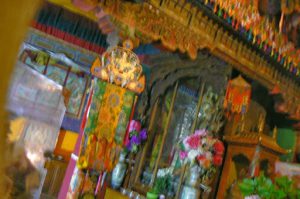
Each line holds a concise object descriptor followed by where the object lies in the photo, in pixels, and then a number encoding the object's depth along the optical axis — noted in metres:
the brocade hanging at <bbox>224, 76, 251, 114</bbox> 3.65
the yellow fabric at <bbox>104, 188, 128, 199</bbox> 3.50
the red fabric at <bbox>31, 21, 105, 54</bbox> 4.46
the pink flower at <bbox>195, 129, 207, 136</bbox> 3.29
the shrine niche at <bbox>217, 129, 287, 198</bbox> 3.54
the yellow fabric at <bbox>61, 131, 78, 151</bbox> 5.37
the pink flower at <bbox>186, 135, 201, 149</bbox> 3.23
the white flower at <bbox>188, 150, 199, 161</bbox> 3.22
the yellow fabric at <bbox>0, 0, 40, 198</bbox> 0.34
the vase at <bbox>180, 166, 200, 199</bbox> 3.24
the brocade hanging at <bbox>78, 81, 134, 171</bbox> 2.54
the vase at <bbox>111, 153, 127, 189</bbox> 3.77
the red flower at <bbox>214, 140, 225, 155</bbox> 3.29
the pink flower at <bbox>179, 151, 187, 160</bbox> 3.33
